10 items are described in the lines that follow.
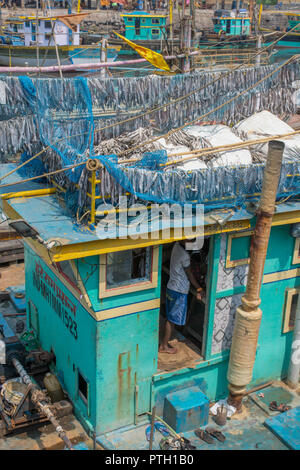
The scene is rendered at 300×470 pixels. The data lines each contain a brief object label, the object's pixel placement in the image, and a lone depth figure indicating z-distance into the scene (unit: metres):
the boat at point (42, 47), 33.31
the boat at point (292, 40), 46.16
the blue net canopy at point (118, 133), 6.66
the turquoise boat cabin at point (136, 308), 6.76
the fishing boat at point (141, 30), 40.47
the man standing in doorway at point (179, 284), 7.77
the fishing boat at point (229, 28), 45.08
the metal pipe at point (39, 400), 6.66
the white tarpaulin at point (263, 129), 8.31
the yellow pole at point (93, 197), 6.31
